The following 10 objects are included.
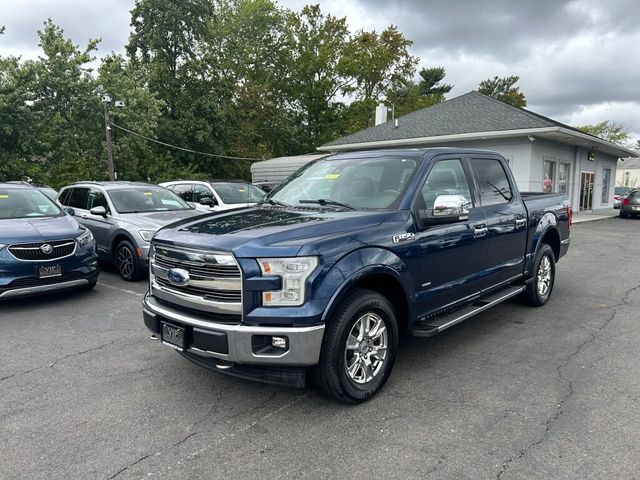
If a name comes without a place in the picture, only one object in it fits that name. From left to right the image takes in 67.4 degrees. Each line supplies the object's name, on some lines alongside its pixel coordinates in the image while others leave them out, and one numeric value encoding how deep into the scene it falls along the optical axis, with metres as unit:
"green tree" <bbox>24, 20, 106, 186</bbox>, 24.91
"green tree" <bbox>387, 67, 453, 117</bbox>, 45.77
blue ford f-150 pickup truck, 3.11
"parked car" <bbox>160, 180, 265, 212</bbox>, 11.53
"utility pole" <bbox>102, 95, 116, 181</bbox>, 24.44
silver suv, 7.68
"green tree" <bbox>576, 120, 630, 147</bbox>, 64.69
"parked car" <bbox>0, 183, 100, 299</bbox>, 5.91
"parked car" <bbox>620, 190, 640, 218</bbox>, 21.36
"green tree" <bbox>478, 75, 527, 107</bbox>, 55.44
